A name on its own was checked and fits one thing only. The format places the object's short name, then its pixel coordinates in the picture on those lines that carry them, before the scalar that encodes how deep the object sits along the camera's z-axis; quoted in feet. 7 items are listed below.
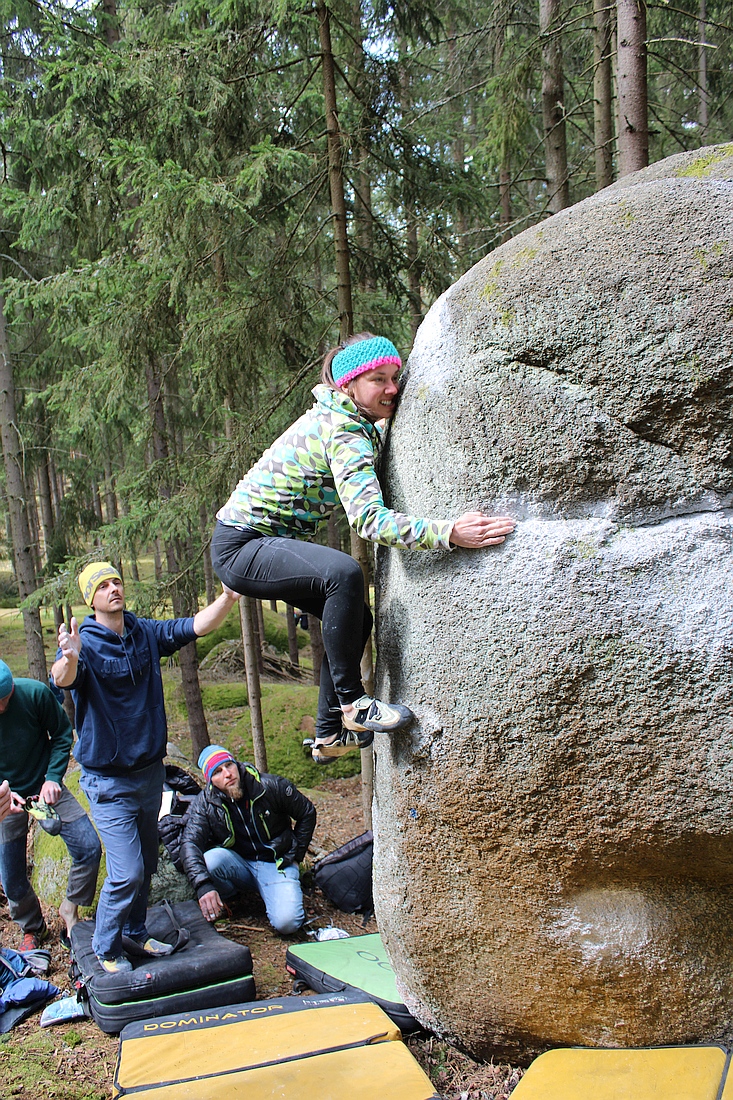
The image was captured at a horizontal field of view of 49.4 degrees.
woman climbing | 11.01
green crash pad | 13.85
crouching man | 19.25
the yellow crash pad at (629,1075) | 9.96
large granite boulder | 10.00
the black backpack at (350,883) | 20.49
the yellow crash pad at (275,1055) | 11.23
